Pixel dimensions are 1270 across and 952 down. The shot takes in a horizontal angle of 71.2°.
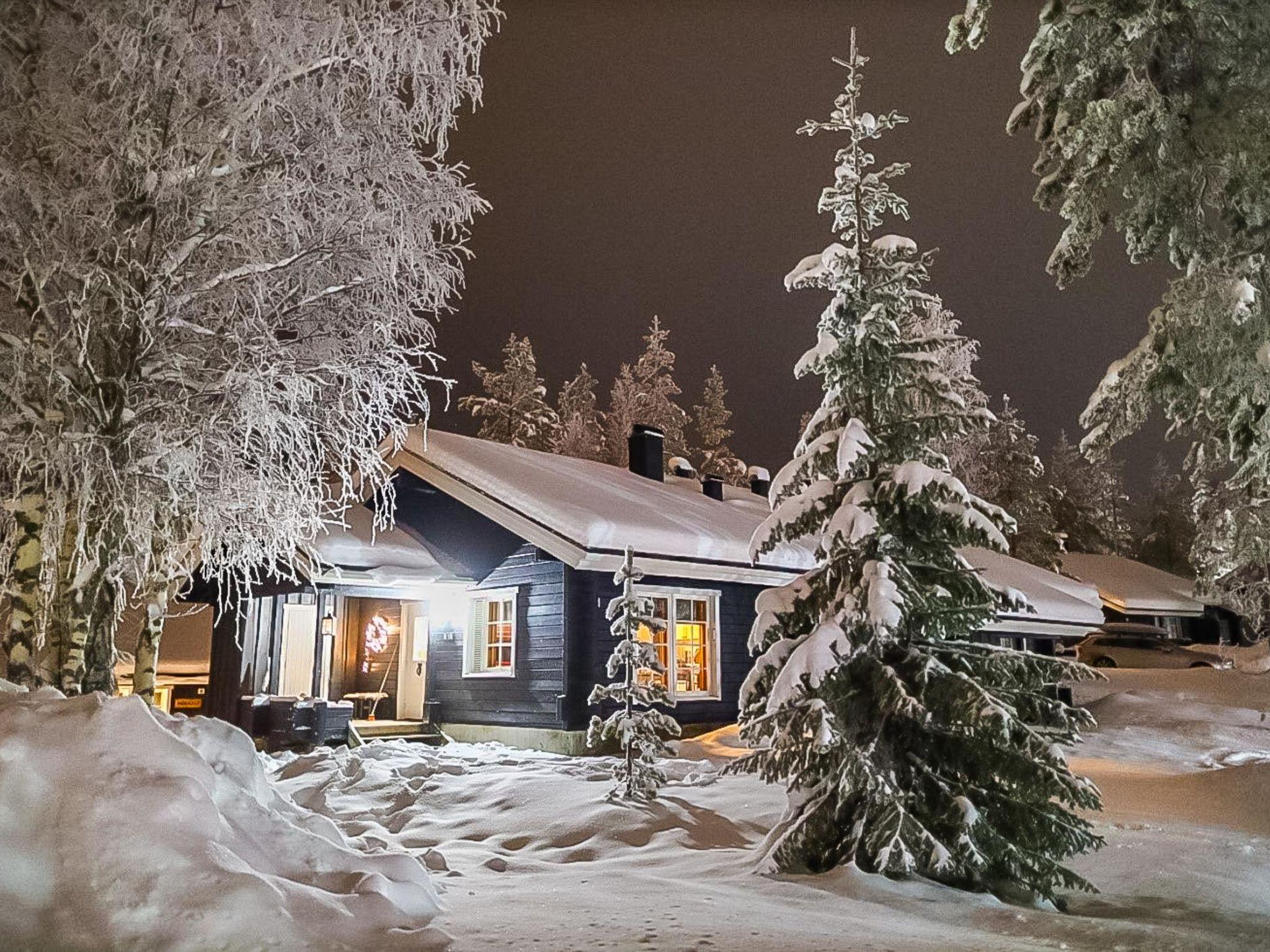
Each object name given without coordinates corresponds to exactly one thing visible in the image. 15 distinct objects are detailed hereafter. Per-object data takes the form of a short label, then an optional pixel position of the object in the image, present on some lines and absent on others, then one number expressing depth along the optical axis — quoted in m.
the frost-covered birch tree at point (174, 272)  7.85
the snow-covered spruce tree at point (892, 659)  6.01
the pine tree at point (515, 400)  46.72
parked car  30.17
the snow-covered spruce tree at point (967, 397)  33.31
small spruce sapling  9.05
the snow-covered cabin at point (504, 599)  14.38
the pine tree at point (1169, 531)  54.44
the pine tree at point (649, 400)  49.62
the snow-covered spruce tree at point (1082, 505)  46.00
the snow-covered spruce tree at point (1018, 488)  36.28
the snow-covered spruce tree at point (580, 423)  46.81
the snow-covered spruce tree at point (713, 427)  51.44
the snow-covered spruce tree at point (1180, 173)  6.56
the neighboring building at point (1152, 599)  35.84
